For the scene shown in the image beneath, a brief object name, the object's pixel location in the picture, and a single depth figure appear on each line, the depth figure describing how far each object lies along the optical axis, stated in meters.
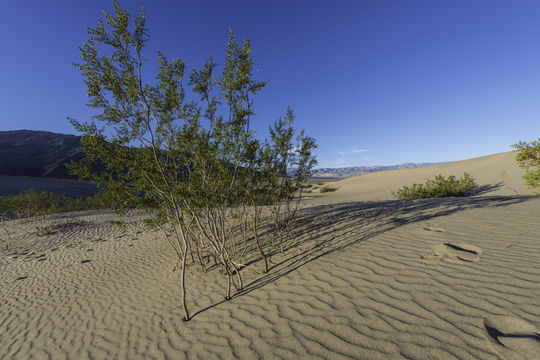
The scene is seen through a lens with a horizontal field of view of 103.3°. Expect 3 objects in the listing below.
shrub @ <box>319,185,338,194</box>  29.01
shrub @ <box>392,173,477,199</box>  14.34
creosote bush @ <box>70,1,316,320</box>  3.13
